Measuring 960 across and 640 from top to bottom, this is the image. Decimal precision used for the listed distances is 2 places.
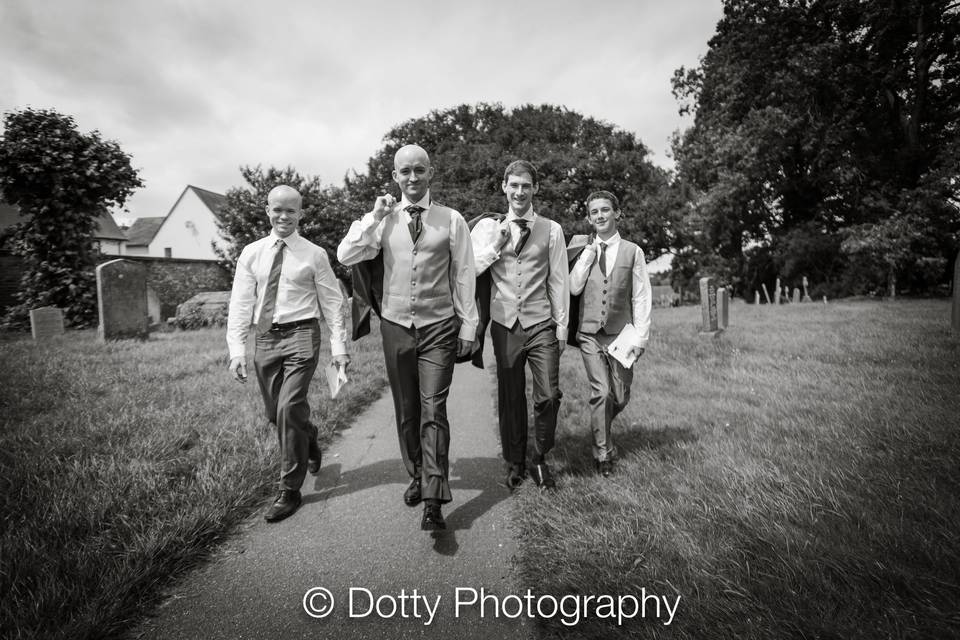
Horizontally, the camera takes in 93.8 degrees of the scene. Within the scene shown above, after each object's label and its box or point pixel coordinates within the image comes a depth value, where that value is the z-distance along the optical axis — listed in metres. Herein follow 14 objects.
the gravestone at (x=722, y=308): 11.58
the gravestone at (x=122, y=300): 9.89
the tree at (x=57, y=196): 13.59
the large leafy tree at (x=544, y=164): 28.58
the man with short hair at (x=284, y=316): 3.07
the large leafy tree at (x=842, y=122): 19.44
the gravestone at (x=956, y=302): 8.02
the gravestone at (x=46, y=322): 11.62
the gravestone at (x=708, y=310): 10.24
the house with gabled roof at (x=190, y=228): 33.44
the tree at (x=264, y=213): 19.16
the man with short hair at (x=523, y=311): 3.30
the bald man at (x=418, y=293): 2.89
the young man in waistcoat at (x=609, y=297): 3.57
